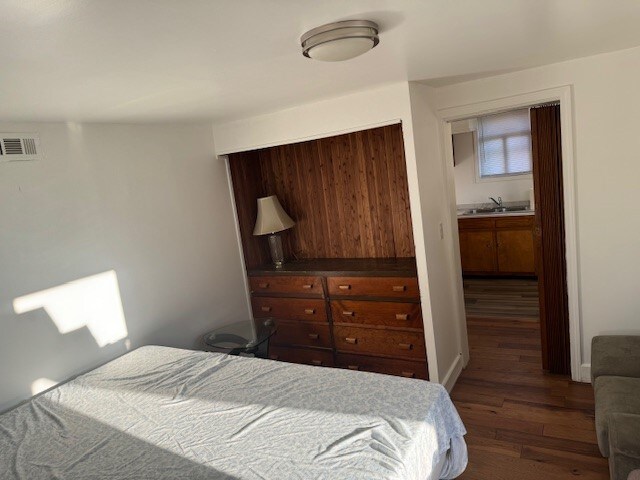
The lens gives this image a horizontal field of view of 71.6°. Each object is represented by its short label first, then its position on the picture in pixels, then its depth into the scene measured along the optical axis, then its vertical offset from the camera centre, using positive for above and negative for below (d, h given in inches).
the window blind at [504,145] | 221.5 +9.8
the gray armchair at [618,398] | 69.9 -45.2
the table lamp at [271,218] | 141.2 -7.6
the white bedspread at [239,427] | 61.0 -35.6
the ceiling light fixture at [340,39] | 56.7 +19.0
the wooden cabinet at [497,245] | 210.7 -38.6
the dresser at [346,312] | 120.6 -36.9
